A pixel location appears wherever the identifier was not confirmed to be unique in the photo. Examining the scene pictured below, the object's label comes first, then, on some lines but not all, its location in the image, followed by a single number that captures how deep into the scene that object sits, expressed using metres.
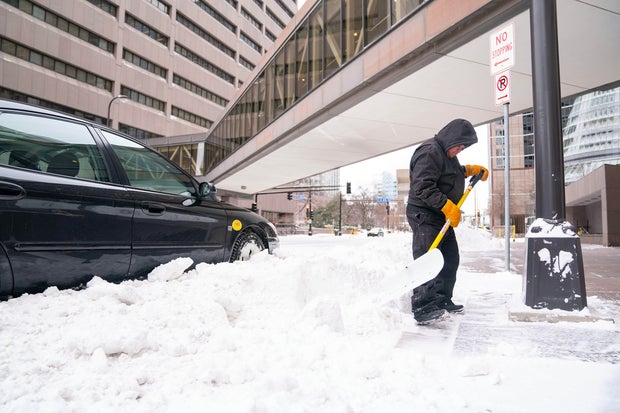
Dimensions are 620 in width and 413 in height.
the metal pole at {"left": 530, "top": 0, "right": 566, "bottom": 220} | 3.26
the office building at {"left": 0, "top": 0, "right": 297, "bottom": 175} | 30.22
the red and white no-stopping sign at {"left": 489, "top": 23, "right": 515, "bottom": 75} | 4.88
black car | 2.15
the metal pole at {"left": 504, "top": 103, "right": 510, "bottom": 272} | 5.43
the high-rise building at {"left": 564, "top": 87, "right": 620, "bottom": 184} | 77.69
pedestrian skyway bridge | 5.80
